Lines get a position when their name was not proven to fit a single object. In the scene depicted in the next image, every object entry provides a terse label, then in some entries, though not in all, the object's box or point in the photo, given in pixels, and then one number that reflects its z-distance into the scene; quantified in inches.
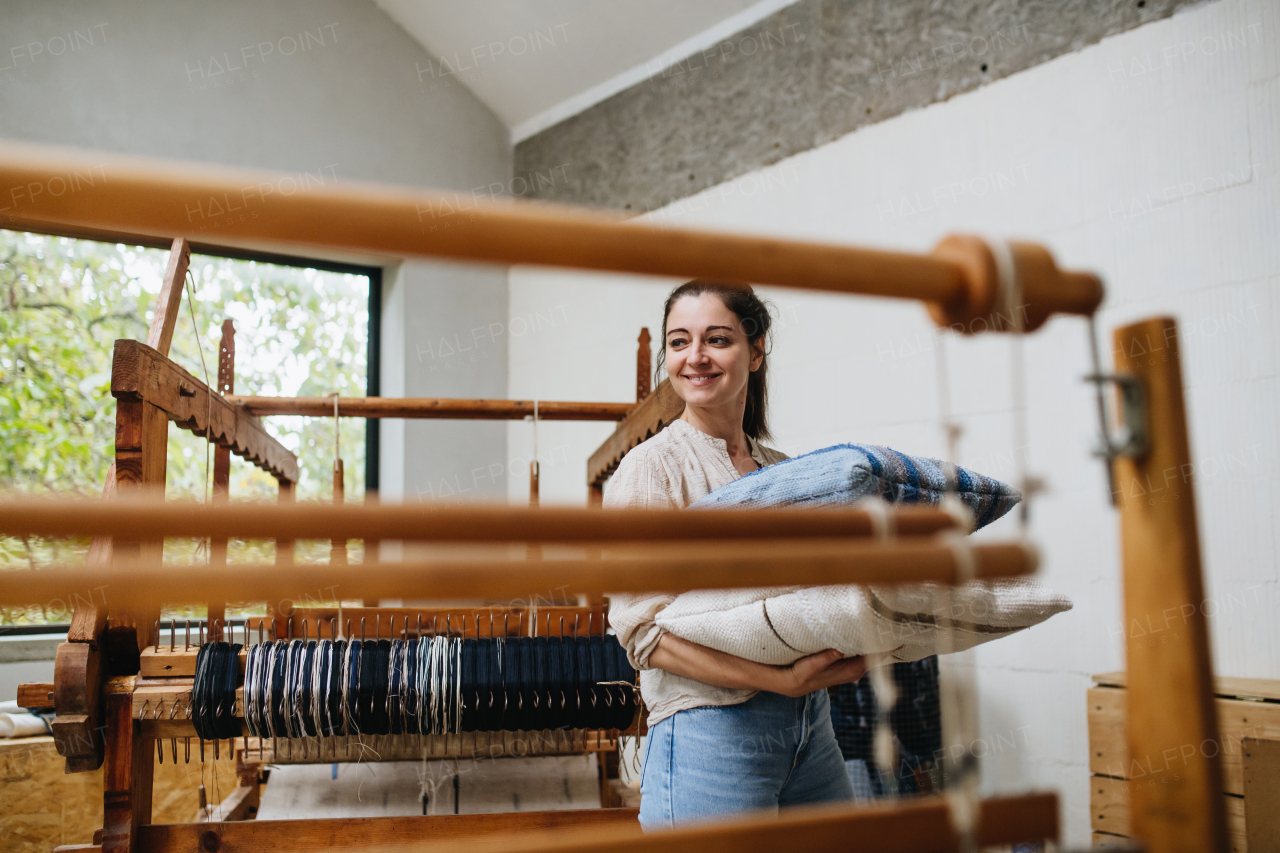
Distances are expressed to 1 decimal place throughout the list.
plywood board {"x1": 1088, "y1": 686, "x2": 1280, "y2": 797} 69.6
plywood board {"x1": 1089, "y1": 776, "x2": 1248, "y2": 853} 77.6
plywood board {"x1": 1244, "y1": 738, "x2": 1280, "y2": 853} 68.0
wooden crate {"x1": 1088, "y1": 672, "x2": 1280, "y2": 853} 69.1
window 138.3
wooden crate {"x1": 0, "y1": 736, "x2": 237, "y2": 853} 109.3
